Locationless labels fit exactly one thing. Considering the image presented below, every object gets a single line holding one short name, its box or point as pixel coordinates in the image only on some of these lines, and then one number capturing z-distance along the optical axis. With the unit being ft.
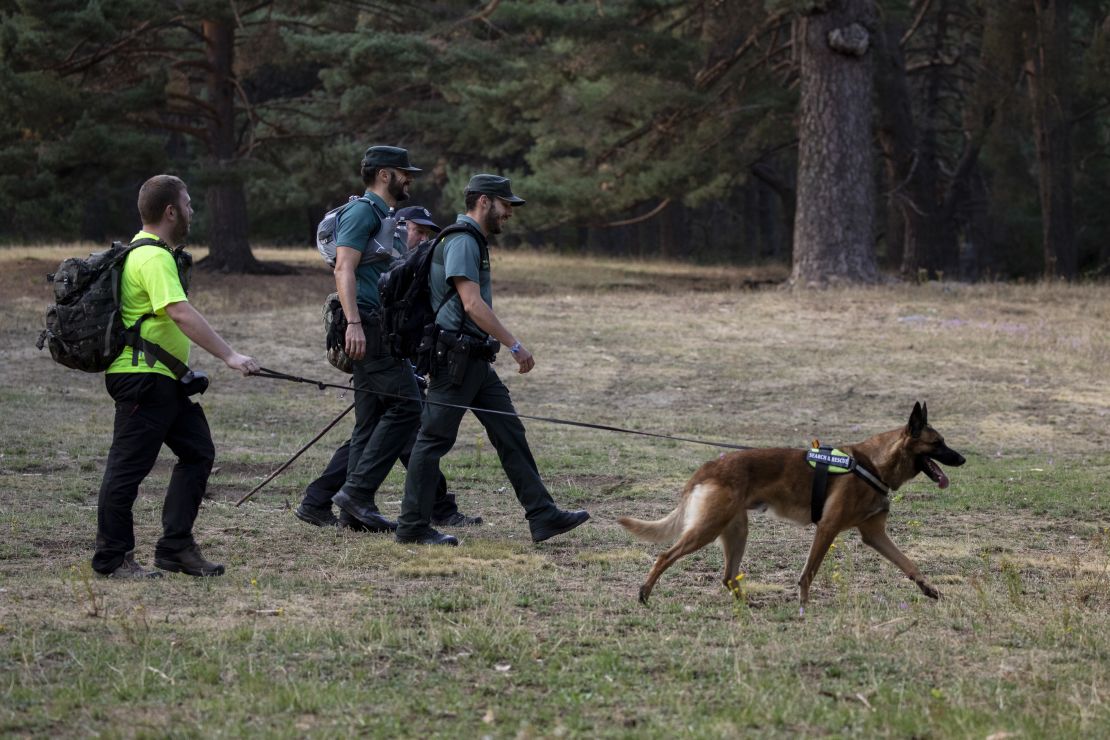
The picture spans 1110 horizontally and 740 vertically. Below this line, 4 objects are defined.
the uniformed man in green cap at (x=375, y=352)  47.47
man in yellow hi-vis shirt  38.96
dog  38.73
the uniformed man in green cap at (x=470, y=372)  44.91
